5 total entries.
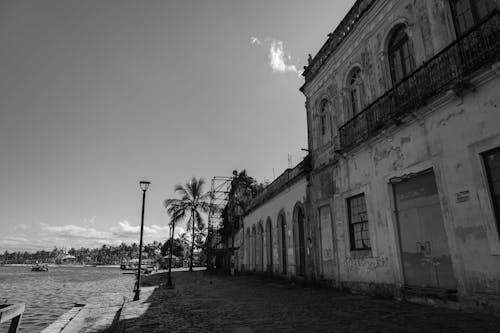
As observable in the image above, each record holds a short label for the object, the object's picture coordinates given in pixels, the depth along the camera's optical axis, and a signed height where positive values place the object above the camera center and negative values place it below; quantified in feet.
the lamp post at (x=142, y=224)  34.68 +3.63
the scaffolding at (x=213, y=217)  102.99 +10.87
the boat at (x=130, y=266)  193.17 -6.93
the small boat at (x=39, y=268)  192.85 -6.72
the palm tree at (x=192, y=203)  102.53 +15.57
